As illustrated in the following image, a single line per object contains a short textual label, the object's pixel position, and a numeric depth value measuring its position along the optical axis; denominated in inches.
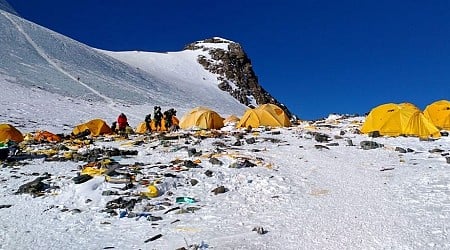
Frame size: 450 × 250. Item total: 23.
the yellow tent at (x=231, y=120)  1382.9
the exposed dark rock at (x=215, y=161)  594.5
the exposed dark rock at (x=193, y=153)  673.0
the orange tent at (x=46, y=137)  1044.4
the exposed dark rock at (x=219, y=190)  482.2
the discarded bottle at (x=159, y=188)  478.8
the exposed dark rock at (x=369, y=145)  719.1
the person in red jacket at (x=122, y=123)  1249.4
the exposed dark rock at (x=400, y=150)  684.5
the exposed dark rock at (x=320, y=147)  722.6
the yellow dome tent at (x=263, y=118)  1180.5
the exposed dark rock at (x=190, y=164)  585.0
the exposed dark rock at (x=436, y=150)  681.0
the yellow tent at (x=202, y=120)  1217.4
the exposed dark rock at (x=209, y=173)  541.8
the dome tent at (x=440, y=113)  1021.2
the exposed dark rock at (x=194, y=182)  515.3
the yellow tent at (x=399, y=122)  881.5
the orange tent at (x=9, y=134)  1006.4
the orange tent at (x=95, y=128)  1230.3
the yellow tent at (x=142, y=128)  1286.9
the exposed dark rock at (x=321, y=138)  811.4
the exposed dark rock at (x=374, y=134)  868.0
